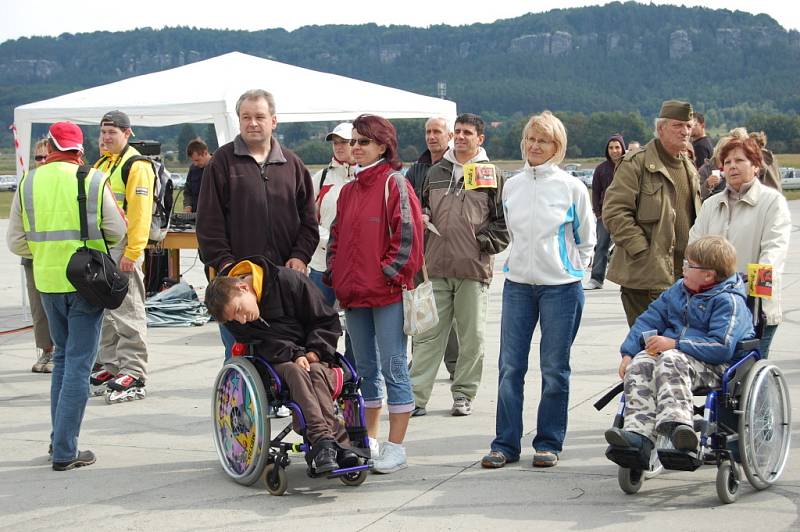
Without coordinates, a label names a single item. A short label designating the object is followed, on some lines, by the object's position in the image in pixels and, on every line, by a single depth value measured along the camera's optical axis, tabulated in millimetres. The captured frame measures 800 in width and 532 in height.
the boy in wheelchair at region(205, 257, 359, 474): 9048
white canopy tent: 18781
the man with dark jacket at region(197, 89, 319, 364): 10013
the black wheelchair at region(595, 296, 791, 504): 8440
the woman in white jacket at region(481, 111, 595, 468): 9732
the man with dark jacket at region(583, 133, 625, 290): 24662
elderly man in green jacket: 10409
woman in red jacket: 9541
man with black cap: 13241
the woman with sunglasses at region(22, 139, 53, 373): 15060
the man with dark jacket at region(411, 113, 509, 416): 12235
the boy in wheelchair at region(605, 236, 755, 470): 8446
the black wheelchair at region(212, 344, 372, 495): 9103
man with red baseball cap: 10170
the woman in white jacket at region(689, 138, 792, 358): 9671
